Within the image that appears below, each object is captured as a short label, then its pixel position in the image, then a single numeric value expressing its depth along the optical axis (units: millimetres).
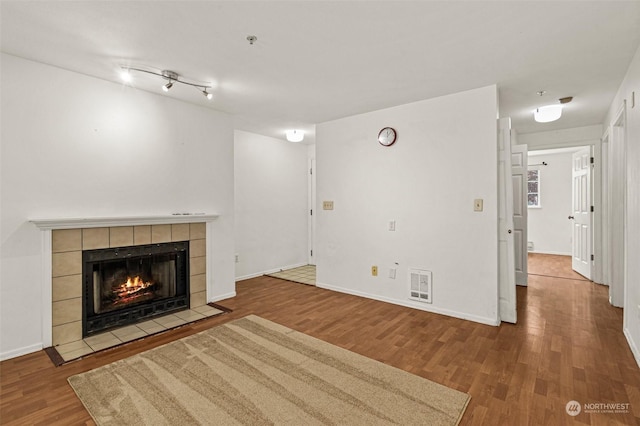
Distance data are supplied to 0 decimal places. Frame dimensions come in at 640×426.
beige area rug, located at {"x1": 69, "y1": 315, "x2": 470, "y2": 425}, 1809
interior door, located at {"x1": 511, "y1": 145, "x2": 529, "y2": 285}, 4742
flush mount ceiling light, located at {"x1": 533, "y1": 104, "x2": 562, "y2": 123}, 3738
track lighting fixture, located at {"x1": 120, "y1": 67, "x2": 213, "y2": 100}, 2840
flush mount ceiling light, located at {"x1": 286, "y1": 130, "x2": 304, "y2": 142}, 5043
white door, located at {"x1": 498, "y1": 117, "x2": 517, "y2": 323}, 3215
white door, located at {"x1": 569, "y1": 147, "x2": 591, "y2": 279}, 5016
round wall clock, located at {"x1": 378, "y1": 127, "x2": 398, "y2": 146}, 3861
